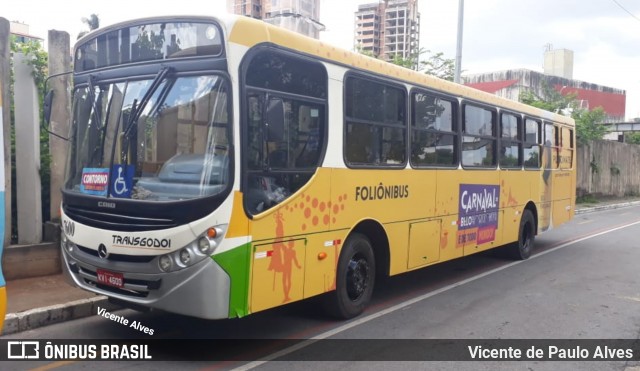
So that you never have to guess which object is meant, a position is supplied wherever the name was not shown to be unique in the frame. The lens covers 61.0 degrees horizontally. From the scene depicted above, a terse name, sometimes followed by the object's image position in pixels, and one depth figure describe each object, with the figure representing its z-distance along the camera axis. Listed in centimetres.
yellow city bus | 455
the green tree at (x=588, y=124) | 2728
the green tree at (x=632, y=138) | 4371
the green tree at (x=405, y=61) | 1975
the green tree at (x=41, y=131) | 764
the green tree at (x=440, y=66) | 2109
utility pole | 1511
